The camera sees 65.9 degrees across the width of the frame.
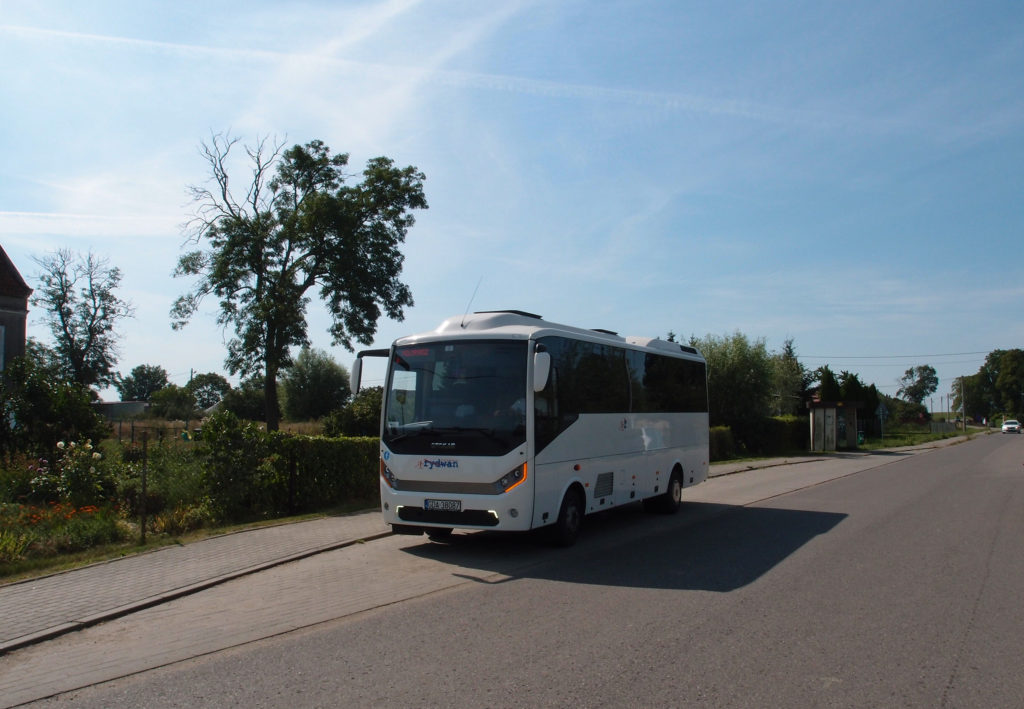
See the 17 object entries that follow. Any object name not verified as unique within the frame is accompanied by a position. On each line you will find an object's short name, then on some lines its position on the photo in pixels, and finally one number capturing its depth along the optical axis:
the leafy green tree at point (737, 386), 42.12
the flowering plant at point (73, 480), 13.39
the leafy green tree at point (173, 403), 68.14
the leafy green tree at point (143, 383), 115.38
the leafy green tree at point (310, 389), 60.72
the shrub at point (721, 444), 35.81
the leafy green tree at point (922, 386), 154.62
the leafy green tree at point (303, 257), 39.41
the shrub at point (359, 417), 26.64
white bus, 9.74
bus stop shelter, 42.81
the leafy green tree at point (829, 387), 62.94
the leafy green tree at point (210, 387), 110.38
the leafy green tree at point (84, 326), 59.24
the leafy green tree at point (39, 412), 17.39
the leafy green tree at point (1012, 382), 130.88
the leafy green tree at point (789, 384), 63.44
